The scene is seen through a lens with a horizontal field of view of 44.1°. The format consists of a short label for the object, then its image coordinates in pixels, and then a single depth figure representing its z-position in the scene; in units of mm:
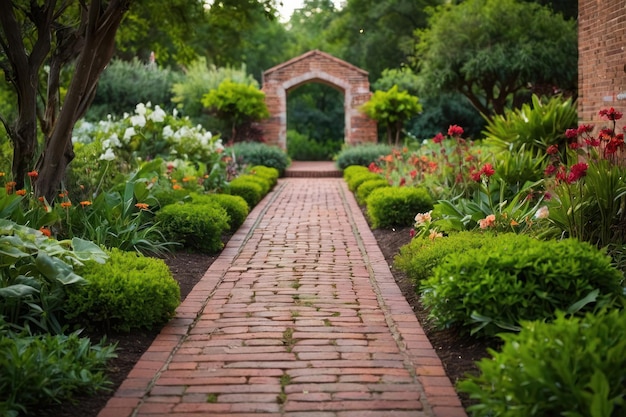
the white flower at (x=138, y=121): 11906
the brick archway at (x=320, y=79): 23156
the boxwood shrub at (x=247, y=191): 12023
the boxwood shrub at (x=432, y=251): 5781
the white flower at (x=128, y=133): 11284
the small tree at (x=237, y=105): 21266
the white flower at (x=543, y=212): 6133
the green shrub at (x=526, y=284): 4199
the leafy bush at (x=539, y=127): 10383
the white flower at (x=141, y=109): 12245
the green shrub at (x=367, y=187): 12016
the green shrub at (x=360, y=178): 13734
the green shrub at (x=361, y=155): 19375
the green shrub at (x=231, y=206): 9391
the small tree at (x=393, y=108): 21609
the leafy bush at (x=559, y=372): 2881
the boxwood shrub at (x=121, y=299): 4652
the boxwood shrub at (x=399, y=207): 9336
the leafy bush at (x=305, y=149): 27641
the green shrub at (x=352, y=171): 15852
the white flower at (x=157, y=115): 12188
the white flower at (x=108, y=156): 8977
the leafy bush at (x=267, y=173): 15414
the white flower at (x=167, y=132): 12266
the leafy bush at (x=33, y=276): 4484
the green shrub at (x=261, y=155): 19031
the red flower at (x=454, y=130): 8341
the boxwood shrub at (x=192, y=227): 7699
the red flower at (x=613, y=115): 6395
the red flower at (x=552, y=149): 6891
